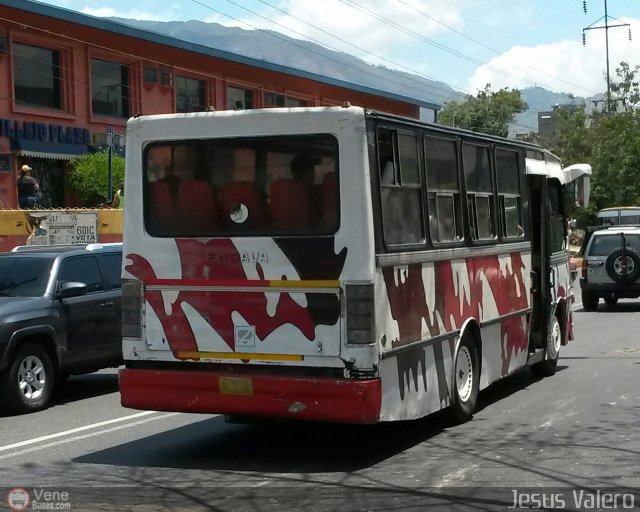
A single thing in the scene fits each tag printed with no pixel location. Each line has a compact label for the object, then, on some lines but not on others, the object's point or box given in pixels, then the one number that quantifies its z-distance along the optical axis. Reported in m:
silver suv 23.89
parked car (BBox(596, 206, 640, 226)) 41.16
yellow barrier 21.38
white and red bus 8.59
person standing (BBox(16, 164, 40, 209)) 24.19
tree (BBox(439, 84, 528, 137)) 92.94
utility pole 72.52
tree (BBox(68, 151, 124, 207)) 30.72
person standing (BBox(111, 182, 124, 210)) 25.46
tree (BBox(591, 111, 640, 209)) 53.66
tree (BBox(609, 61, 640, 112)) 73.69
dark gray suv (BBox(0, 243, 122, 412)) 11.71
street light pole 29.59
